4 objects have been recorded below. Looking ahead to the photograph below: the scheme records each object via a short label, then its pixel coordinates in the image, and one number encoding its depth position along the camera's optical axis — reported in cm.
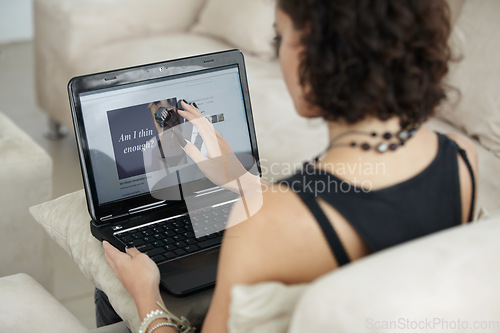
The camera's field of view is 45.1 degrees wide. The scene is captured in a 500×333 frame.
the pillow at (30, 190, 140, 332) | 96
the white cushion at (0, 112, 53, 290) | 162
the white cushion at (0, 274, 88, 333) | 99
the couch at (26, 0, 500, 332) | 57
